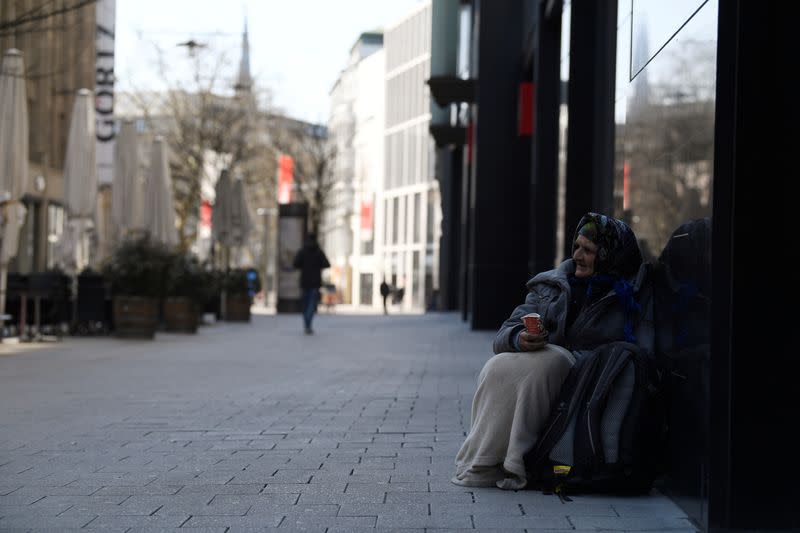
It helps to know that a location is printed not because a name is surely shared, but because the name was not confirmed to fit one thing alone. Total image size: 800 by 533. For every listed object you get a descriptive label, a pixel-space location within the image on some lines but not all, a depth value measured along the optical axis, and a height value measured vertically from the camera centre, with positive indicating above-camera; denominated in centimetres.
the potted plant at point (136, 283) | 2083 +2
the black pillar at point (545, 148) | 1877 +214
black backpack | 591 -61
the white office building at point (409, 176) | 7981 +751
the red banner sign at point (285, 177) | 6294 +584
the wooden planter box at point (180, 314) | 2342 -52
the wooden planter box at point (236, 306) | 3212 -48
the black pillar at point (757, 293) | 491 +3
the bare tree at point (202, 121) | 4609 +601
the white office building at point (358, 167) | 9556 +937
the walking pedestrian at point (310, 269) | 2478 +39
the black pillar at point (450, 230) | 4531 +220
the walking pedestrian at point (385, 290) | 6014 +3
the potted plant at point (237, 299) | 3212 -31
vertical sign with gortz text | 3625 +595
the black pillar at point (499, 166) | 2502 +247
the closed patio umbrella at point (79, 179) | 2100 +170
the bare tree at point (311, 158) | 5862 +628
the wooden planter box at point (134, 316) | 2072 -52
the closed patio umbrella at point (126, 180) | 2394 +193
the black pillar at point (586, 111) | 1306 +190
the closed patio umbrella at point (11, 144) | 1823 +194
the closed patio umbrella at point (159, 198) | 2572 +173
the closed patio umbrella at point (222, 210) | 3397 +202
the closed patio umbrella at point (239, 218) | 3444 +183
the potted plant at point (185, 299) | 2320 -24
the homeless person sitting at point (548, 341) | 615 -23
